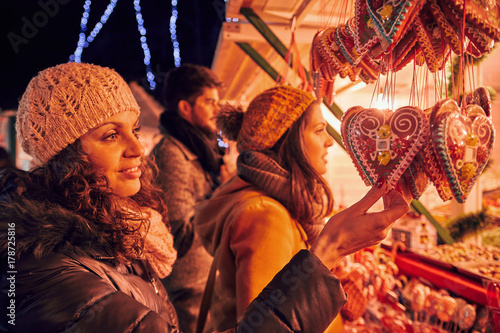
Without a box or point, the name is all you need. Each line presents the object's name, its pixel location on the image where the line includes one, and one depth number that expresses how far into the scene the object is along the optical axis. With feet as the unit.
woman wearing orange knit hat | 4.18
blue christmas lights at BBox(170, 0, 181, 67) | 20.10
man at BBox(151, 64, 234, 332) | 7.42
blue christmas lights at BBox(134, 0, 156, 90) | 24.74
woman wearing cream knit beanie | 2.44
